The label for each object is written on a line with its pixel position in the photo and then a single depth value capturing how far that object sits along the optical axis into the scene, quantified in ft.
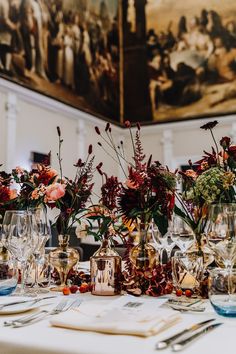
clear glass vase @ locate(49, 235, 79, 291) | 6.29
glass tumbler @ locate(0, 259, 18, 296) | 5.83
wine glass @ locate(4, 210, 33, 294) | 5.69
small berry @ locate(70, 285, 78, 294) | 5.89
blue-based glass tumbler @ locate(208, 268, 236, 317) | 4.41
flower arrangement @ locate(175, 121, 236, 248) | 5.34
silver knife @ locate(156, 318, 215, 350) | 3.36
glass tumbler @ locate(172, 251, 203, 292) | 5.50
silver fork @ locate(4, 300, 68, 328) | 4.08
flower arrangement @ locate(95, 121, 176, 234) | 5.68
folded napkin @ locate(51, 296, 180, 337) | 3.69
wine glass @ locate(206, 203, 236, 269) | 4.70
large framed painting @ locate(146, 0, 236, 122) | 31.14
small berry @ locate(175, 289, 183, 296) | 5.48
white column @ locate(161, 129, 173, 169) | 33.60
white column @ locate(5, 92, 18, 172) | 22.28
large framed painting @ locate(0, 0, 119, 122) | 22.66
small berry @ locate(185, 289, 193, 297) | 5.43
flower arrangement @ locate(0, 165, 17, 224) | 6.95
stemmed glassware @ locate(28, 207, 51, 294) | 6.00
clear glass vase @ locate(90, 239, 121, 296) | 5.74
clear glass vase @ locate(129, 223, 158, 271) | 5.82
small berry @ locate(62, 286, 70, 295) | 5.74
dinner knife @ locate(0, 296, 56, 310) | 4.87
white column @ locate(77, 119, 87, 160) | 29.12
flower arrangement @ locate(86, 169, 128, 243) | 5.94
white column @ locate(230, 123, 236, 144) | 30.68
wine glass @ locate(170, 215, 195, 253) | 5.66
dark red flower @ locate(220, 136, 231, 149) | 5.53
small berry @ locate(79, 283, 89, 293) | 5.88
